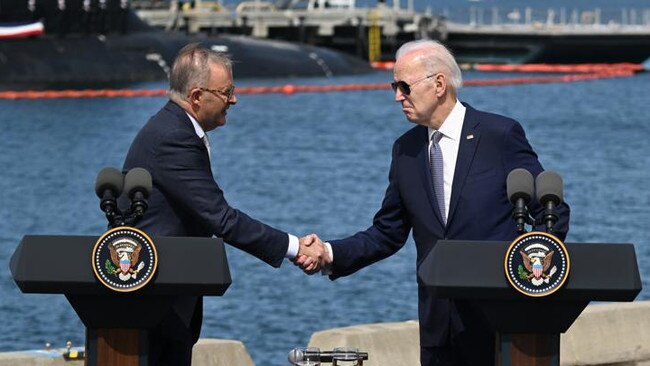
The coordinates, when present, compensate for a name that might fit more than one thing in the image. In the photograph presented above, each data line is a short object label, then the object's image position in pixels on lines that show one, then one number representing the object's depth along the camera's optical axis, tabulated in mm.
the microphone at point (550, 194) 10861
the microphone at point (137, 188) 11127
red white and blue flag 99773
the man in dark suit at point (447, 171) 12465
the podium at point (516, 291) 10595
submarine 99998
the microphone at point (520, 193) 10952
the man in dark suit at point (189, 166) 12395
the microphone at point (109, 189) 10952
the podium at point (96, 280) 10672
